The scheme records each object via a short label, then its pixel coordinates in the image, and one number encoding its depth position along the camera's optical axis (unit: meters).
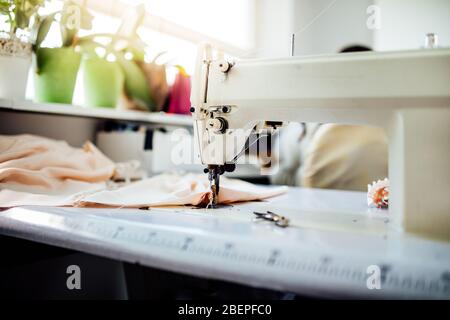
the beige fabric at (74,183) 0.83
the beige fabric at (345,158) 1.64
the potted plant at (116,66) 1.40
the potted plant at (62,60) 1.22
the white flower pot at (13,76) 1.10
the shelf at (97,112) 1.13
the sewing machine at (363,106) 0.64
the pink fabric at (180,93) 1.72
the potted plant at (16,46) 1.07
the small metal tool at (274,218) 0.67
